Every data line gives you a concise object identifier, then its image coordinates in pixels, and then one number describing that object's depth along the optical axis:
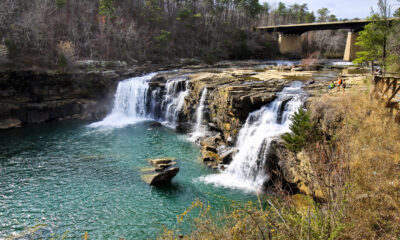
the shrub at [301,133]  15.45
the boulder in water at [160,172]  17.25
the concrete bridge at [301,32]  48.09
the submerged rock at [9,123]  28.48
